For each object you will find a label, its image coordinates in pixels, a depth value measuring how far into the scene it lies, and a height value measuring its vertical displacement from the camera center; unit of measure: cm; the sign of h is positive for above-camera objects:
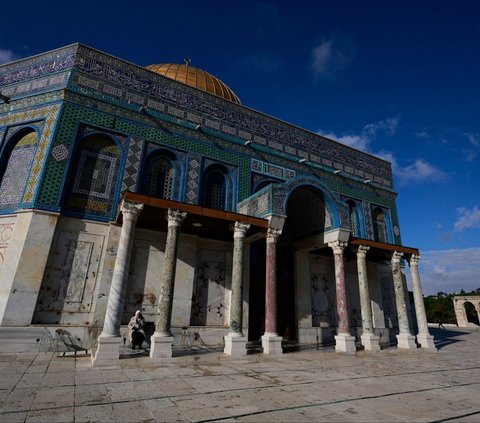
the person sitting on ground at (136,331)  855 -40
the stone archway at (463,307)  3866 +241
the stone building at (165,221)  886 +304
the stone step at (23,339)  788 -66
